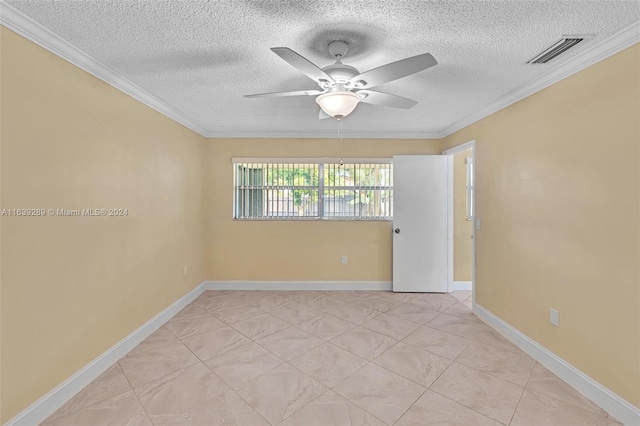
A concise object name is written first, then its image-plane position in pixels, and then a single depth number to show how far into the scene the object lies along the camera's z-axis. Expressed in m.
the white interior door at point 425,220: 4.05
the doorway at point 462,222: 4.20
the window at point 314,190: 4.29
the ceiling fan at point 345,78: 1.47
